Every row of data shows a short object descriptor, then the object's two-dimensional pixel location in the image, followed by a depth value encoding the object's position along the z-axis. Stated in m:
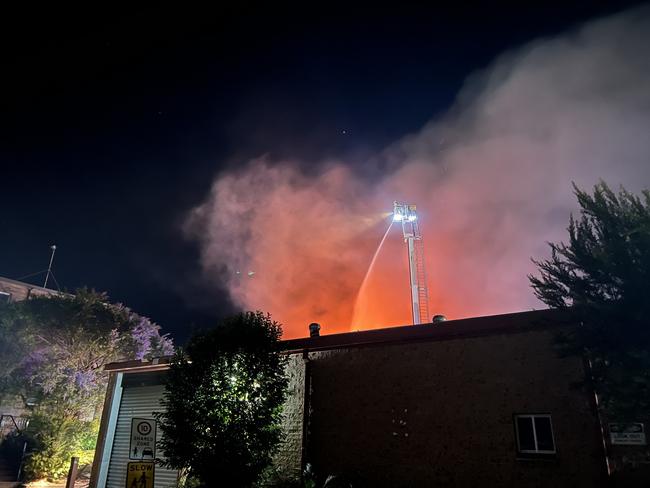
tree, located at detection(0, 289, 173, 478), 22.06
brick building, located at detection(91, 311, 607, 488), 9.84
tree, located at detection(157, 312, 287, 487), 12.02
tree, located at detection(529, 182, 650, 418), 7.99
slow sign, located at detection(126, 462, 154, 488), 7.71
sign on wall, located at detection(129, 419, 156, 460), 8.27
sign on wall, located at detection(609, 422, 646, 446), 8.98
